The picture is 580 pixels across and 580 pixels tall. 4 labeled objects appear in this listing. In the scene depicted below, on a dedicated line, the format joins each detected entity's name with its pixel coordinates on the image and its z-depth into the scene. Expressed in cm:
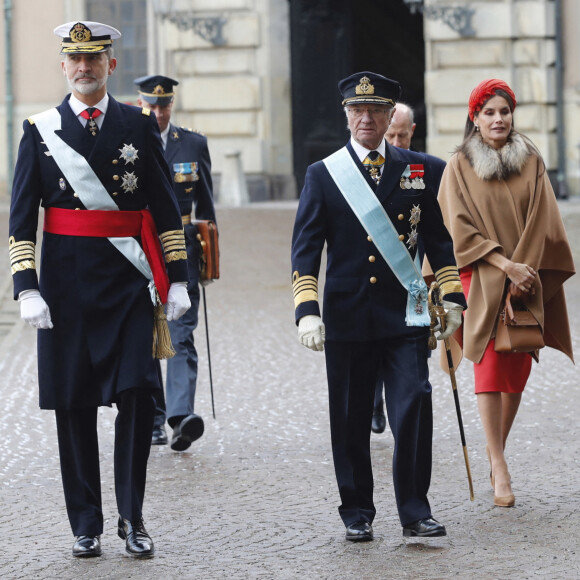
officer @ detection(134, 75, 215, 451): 1486
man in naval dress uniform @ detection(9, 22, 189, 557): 1062
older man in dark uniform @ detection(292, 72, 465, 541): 1079
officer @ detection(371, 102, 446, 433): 1446
